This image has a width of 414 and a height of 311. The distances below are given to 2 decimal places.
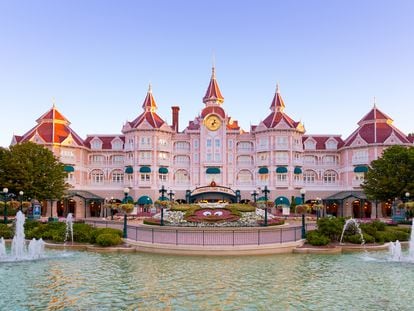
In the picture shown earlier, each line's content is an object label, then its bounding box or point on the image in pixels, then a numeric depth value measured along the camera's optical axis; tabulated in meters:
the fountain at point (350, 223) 29.26
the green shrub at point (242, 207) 43.80
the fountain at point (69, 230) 30.43
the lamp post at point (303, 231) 28.96
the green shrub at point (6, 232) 32.72
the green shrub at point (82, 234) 29.71
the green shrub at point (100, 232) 29.16
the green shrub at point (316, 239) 27.53
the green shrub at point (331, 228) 29.30
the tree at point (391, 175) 47.09
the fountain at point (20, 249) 23.94
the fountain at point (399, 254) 23.73
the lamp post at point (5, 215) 36.87
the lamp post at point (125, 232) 29.61
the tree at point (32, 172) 47.69
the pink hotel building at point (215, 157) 65.25
